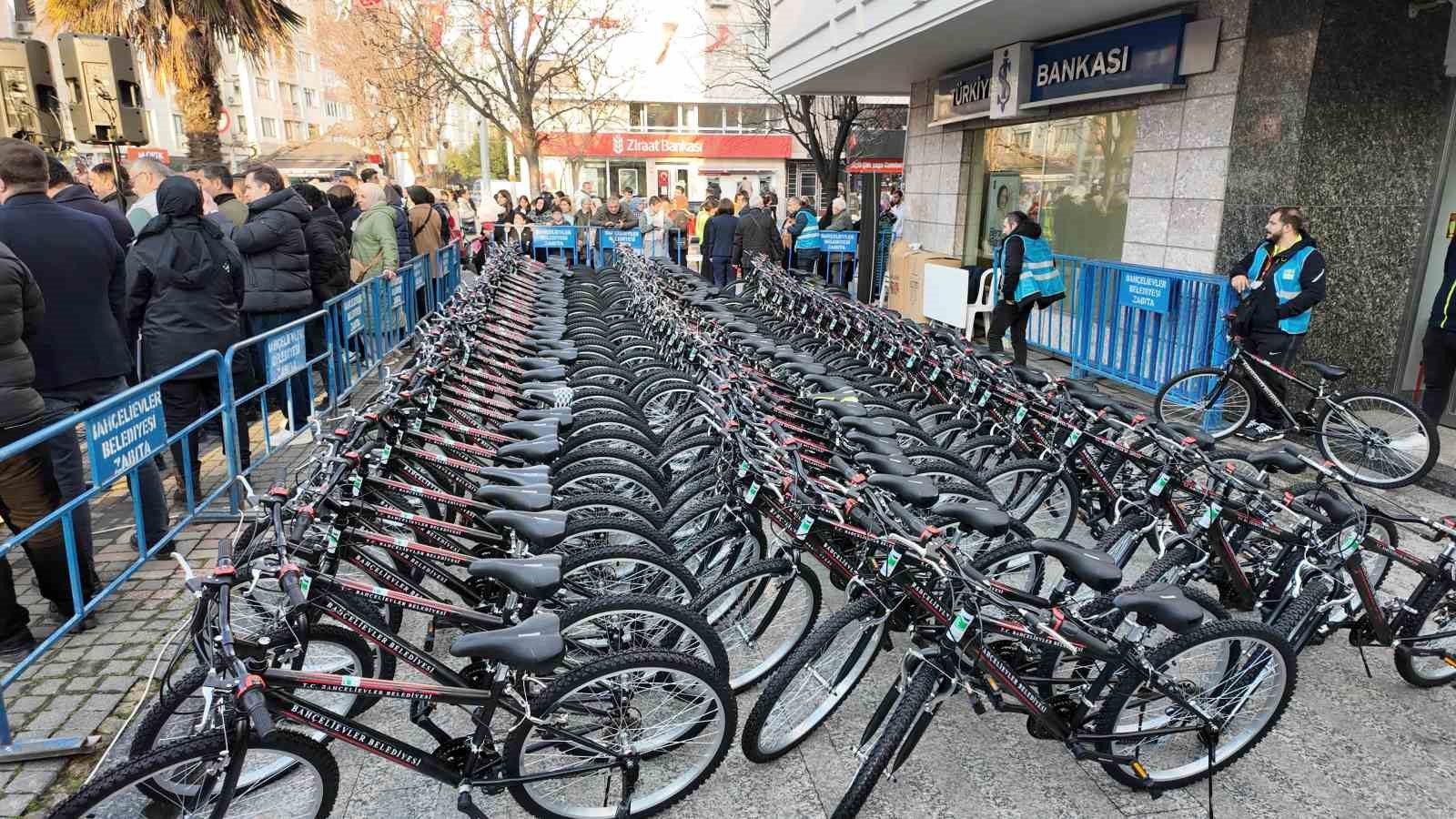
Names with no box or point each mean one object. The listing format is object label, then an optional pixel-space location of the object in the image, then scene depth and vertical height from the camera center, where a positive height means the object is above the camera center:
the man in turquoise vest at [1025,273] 8.23 -0.91
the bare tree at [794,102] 20.28 +1.90
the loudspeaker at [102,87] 7.62 +0.74
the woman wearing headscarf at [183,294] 4.89 -0.65
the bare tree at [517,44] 20.11 +3.08
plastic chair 10.31 -1.48
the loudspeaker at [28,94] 7.66 +0.71
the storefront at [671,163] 43.06 +0.50
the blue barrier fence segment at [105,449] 3.12 -1.21
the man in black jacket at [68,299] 4.11 -0.57
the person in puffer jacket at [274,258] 6.28 -0.57
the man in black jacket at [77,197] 5.08 -0.12
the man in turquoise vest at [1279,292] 6.34 -0.85
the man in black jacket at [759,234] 12.70 -0.84
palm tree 11.12 +1.79
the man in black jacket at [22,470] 3.60 -1.20
